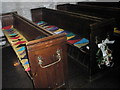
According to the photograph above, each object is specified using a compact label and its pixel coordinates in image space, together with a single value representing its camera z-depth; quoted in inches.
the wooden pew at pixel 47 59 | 65.5
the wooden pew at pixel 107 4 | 172.0
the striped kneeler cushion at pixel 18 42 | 84.4
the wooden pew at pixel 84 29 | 81.9
